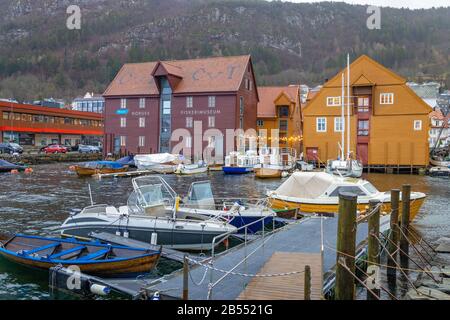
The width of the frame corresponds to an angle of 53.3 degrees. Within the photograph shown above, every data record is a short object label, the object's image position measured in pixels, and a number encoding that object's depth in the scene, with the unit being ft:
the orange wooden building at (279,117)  248.32
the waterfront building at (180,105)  209.05
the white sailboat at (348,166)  147.78
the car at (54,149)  250.16
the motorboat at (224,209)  63.41
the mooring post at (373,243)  40.45
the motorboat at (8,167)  166.87
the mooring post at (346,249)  30.91
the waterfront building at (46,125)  260.42
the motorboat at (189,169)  173.17
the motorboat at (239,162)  177.88
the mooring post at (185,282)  31.19
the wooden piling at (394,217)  50.43
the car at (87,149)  272.19
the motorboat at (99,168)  156.56
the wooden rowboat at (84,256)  43.52
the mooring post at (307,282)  28.38
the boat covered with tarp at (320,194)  73.26
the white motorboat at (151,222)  55.42
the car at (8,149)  225.97
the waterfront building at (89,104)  510.17
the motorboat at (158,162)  182.17
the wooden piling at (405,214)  54.19
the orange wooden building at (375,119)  187.01
